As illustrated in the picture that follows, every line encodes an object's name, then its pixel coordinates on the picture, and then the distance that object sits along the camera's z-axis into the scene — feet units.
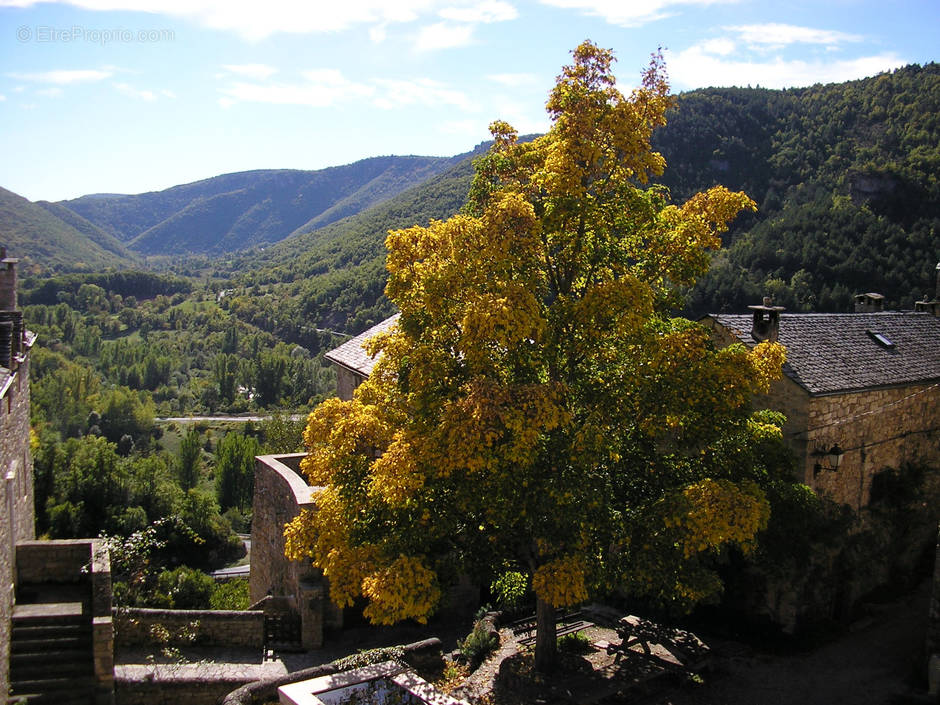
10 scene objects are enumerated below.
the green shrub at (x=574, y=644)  39.49
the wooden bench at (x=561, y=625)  42.11
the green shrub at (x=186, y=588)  65.57
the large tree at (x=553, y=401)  29.17
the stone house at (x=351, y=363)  63.87
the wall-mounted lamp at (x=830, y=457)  43.45
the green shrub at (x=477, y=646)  38.29
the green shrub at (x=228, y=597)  69.79
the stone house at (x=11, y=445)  37.32
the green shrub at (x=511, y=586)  38.47
